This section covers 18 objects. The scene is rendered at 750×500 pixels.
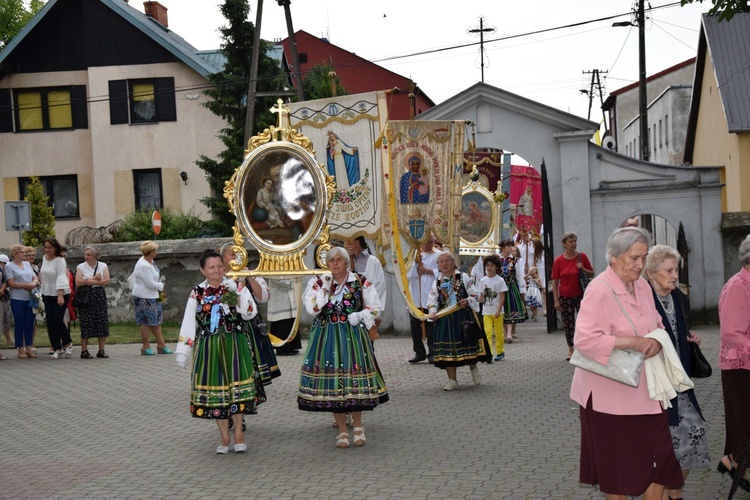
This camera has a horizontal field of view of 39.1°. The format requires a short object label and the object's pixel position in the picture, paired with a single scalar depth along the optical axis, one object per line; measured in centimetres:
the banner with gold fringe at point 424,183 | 1287
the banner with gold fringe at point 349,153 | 1223
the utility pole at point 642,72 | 3103
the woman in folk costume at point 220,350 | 946
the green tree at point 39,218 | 3189
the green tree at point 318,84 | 3803
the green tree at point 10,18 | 5041
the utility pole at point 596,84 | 7012
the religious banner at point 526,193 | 2848
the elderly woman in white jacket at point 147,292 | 1756
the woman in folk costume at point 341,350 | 965
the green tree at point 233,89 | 3259
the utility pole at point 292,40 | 2823
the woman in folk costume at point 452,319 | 1307
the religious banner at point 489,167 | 2289
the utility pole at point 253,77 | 2692
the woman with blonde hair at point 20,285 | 1738
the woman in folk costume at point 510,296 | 1936
